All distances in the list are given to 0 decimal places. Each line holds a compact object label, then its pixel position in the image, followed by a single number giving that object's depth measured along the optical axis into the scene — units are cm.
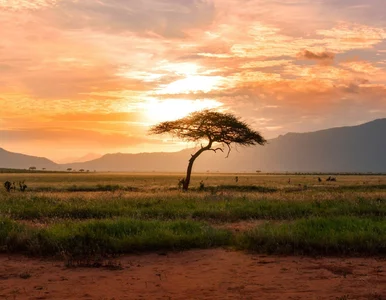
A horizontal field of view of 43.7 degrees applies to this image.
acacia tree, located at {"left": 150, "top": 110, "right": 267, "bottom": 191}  4881
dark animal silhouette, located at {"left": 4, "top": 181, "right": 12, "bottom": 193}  4061
